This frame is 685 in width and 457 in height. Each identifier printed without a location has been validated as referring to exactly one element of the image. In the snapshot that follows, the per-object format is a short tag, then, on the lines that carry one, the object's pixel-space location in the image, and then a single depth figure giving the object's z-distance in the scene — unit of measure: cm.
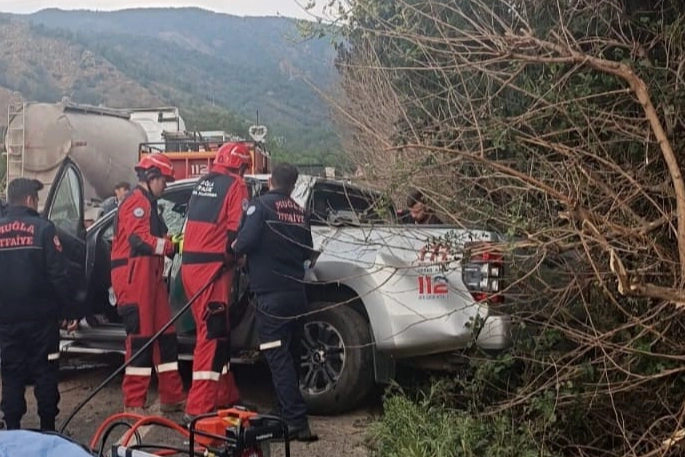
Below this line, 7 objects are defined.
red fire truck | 1447
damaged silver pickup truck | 522
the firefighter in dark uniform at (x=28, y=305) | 559
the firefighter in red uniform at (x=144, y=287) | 614
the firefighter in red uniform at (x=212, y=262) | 591
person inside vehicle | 536
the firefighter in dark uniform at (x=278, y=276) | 559
